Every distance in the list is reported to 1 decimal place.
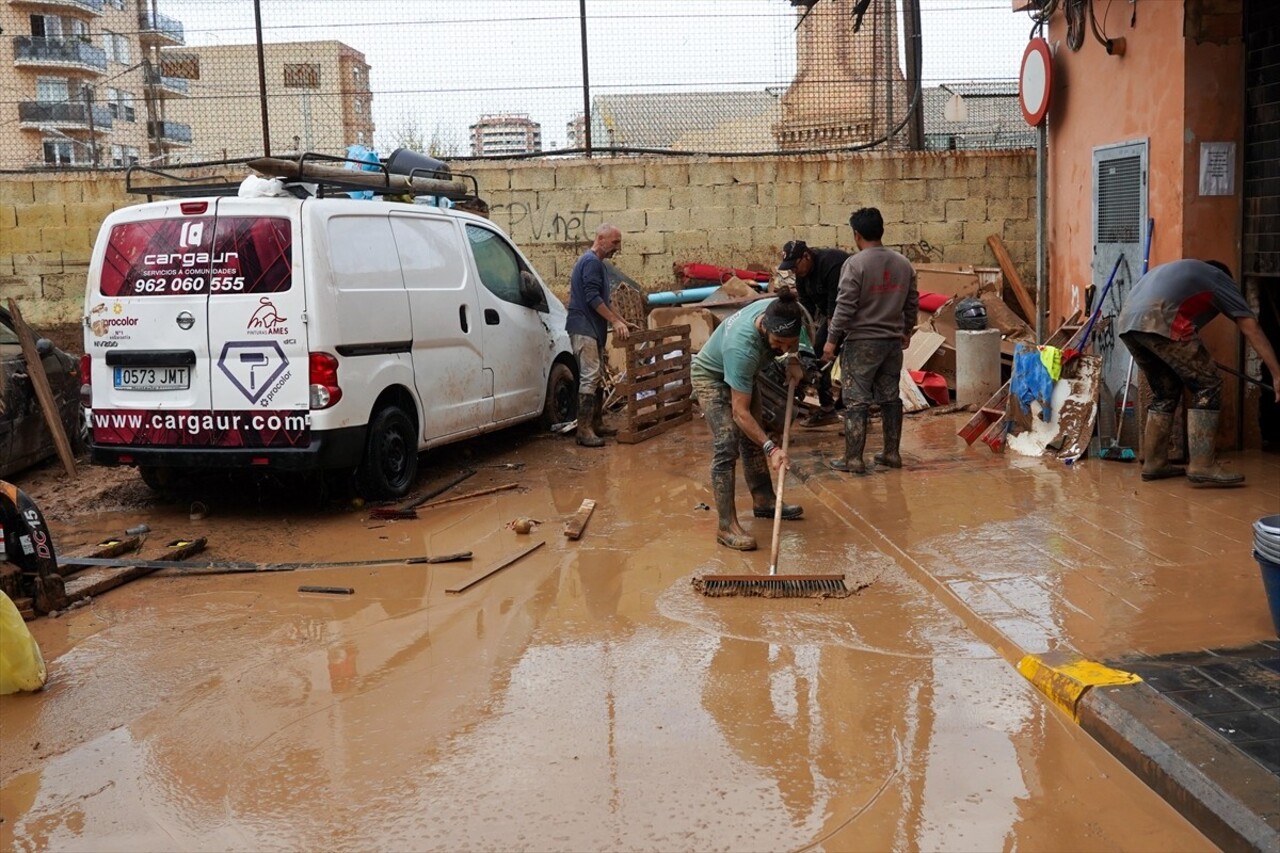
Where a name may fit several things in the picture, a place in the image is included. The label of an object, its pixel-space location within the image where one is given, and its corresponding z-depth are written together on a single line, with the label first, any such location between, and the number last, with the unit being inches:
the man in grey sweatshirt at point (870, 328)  325.7
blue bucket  184.4
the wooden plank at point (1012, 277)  516.1
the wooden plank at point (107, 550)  254.8
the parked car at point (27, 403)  338.3
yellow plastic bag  191.3
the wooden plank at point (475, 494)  320.8
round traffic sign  401.7
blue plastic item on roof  420.2
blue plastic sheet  342.6
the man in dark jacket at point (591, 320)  394.0
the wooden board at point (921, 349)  450.0
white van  284.0
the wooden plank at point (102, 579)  243.4
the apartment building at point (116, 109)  572.1
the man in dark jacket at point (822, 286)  367.6
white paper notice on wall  321.7
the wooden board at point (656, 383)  397.1
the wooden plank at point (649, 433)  400.2
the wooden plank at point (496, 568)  243.0
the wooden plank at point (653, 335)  390.6
